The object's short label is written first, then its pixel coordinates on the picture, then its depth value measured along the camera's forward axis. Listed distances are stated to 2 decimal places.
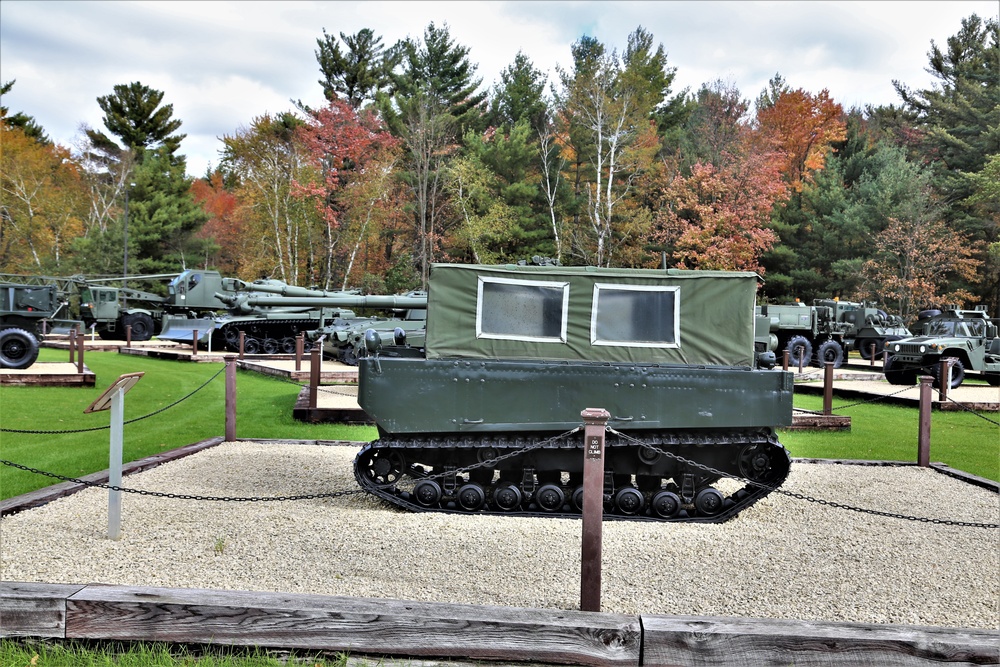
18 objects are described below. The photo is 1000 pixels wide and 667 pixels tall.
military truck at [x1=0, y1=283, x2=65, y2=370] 17.75
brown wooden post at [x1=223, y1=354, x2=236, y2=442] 9.54
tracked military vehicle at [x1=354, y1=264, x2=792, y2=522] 6.62
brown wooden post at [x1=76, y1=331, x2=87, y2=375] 15.19
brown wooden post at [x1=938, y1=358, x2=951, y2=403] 13.46
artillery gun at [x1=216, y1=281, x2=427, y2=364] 20.88
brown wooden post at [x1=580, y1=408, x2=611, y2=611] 4.26
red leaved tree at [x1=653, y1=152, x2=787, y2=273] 30.06
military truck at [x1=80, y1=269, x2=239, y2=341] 26.12
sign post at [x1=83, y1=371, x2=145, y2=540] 5.73
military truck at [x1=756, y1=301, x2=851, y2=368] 24.12
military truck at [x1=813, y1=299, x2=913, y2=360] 26.16
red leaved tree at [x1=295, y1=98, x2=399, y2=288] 34.88
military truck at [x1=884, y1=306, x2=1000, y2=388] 18.22
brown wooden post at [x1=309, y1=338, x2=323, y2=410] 12.14
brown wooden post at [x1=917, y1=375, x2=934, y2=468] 9.09
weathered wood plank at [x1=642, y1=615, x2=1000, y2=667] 3.75
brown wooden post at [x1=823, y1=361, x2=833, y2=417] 11.98
